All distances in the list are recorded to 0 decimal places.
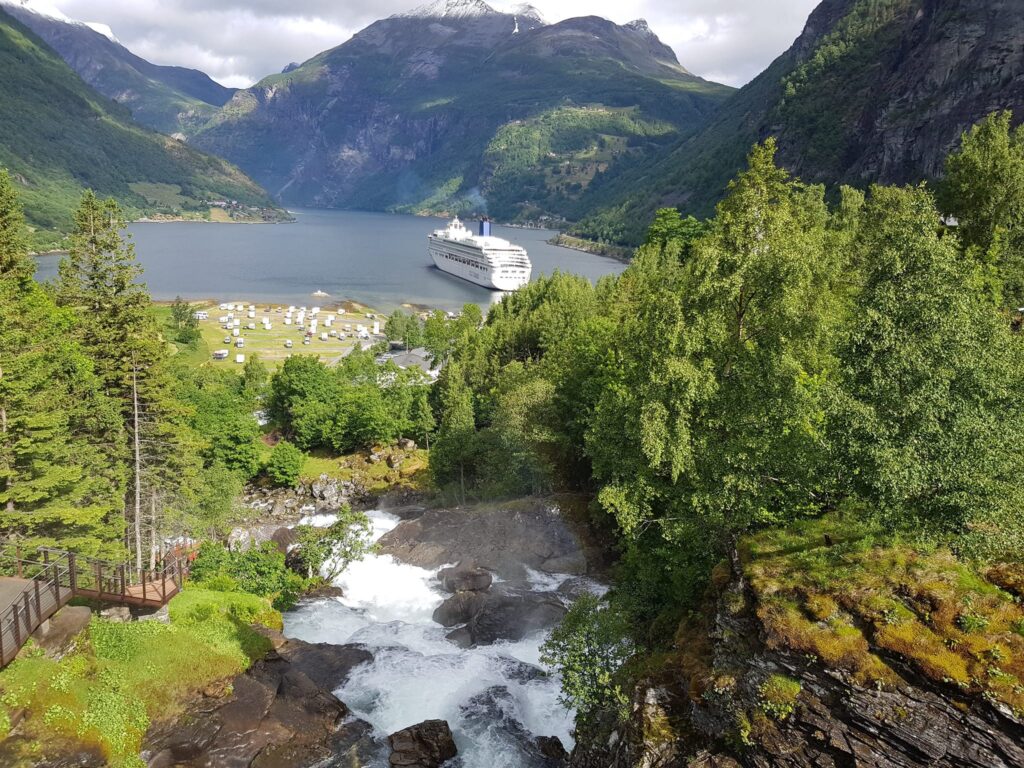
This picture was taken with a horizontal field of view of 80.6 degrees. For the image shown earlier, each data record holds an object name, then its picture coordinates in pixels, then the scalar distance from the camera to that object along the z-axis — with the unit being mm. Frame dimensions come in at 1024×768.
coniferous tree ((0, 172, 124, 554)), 21969
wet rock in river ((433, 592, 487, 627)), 28953
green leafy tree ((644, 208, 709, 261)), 59875
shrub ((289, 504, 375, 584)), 34031
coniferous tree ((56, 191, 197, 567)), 26984
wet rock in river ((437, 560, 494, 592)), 31750
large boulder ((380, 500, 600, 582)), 33938
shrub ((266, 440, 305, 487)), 51403
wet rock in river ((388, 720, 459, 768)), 19406
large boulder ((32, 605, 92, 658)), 19359
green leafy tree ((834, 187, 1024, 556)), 12516
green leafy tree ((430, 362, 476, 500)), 46031
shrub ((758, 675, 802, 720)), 13250
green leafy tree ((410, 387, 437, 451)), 58188
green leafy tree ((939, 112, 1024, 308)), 31953
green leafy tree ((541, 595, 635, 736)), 17719
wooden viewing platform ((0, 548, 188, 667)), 17766
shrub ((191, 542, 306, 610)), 30712
